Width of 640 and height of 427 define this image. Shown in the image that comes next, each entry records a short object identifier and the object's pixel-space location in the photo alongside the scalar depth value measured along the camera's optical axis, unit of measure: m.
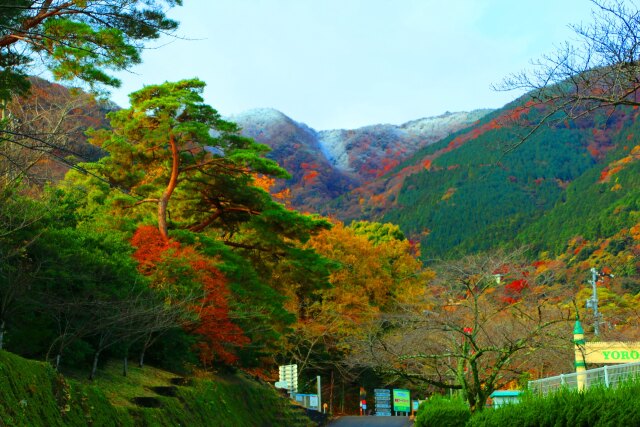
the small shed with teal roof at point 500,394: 28.11
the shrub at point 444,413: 21.98
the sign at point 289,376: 42.84
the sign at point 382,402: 46.88
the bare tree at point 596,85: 10.55
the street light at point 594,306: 33.16
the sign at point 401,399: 45.78
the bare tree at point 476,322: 21.64
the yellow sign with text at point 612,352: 24.12
